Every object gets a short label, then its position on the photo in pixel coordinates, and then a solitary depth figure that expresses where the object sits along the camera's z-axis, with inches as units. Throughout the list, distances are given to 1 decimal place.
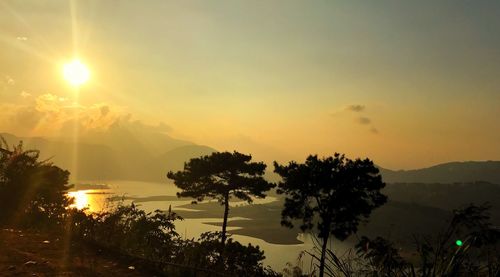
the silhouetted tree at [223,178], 1402.6
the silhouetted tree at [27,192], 427.8
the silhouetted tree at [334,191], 1323.8
